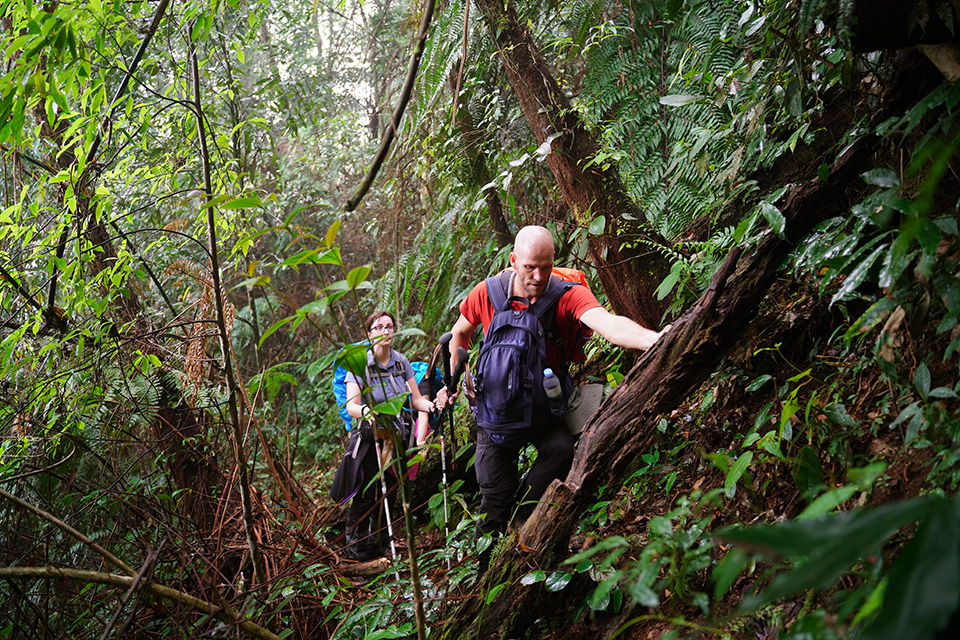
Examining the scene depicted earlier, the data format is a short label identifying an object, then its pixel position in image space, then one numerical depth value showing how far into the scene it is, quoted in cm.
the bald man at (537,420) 321
